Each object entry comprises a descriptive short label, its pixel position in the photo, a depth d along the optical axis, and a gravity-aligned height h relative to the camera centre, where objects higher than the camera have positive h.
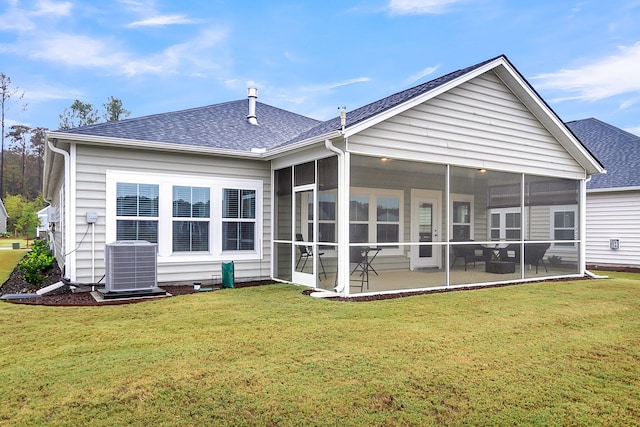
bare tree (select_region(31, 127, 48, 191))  45.53 +7.82
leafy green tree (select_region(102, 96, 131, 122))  41.81 +10.57
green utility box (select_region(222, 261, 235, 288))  8.63 -1.07
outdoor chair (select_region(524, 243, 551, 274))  10.01 -0.71
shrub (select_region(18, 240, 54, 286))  8.28 -0.89
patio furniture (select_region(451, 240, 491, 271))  8.91 -0.65
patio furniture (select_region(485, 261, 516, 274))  9.45 -0.99
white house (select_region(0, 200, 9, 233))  39.07 +0.11
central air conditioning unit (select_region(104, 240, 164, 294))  7.28 -0.79
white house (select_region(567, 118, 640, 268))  14.07 +0.31
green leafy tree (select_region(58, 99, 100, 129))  41.28 +9.88
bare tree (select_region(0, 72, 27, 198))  40.00 +11.69
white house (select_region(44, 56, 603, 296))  7.75 +0.57
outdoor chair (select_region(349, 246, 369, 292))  7.55 -0.71
